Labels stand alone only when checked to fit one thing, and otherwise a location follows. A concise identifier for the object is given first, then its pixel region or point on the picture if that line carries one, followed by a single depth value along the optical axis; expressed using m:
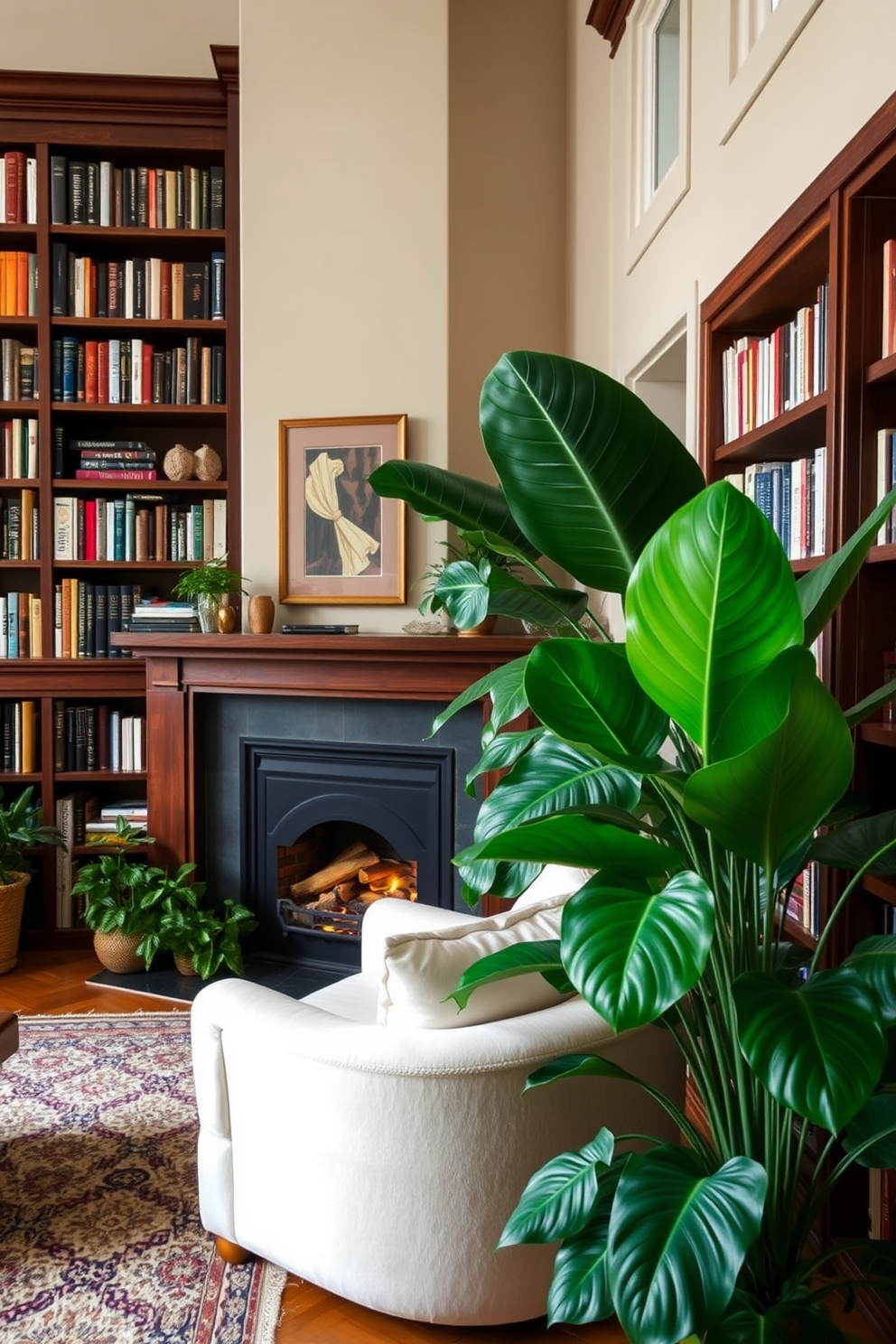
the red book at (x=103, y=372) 4.03
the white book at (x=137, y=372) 4.04
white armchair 1.69
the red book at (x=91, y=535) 4.07
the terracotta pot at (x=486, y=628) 3.47
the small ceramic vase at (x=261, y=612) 3.66
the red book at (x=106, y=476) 4.03
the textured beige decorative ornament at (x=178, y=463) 4.00
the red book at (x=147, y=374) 4.05
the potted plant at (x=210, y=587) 3.65
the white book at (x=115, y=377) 4.03
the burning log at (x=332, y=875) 3.86
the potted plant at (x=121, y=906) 3.61
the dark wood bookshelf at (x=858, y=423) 1.75
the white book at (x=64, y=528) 4.05
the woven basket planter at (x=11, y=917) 3.76
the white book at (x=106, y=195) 3.96
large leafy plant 0.94
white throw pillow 1.74
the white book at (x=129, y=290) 4.01
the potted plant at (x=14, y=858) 3.72
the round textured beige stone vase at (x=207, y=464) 4.00
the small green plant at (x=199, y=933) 3.57
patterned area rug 1.88
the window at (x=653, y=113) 2.98
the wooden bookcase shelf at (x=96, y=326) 3.86
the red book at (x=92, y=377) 4.04
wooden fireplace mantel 3.38
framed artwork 3.68
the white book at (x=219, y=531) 4.09
